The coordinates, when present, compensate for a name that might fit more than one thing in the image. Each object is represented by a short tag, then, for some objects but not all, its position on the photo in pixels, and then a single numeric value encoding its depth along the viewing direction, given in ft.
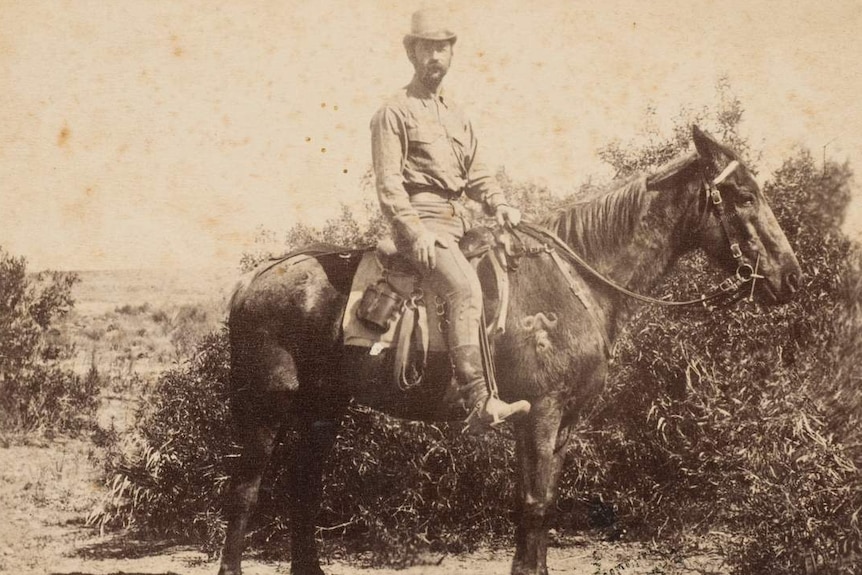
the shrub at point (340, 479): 21.02
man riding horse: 15.16
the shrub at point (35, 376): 21.72
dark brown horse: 15.57
